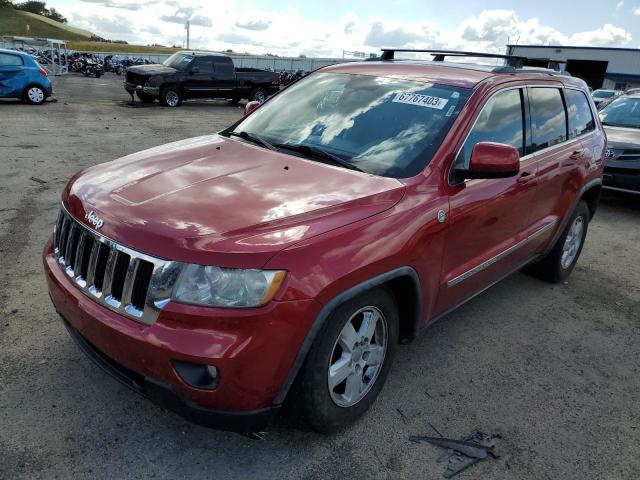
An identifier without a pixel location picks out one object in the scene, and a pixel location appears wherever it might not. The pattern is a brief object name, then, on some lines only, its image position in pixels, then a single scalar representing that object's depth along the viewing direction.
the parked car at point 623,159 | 7.65
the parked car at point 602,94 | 22.28
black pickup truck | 18.73
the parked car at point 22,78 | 15.85
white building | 44.47
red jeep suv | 2.18
